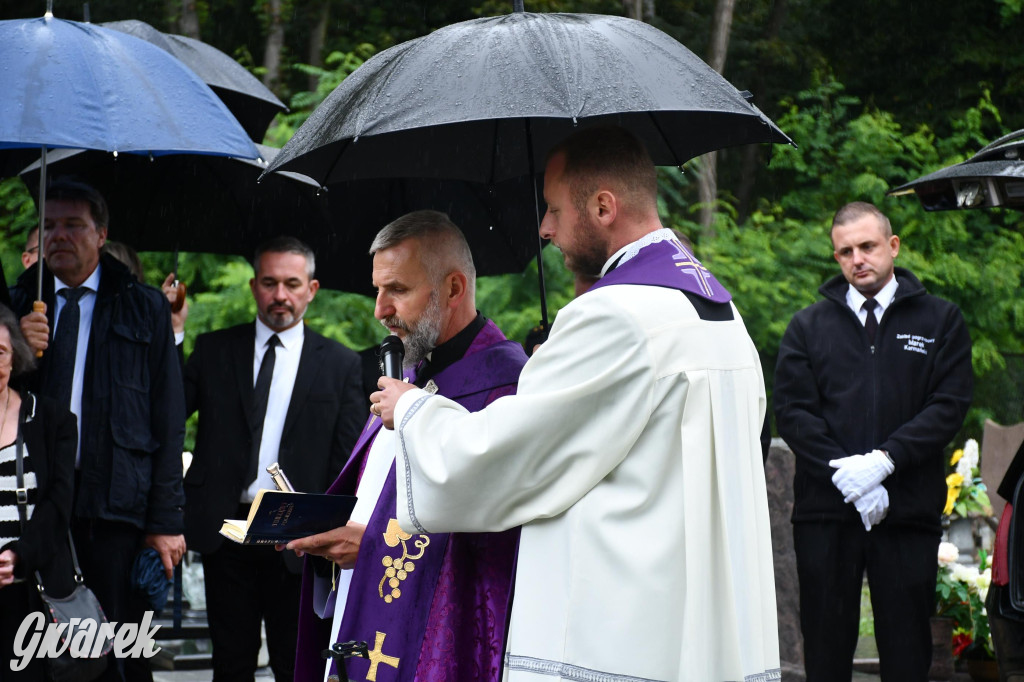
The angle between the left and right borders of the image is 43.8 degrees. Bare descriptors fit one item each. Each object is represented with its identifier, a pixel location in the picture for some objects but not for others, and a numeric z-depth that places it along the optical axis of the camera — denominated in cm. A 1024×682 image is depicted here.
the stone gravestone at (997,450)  898
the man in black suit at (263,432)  545
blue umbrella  424
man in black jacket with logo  560
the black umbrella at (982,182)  515
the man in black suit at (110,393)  502
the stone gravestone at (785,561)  732
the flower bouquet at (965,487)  788
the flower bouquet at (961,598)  715
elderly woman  477
